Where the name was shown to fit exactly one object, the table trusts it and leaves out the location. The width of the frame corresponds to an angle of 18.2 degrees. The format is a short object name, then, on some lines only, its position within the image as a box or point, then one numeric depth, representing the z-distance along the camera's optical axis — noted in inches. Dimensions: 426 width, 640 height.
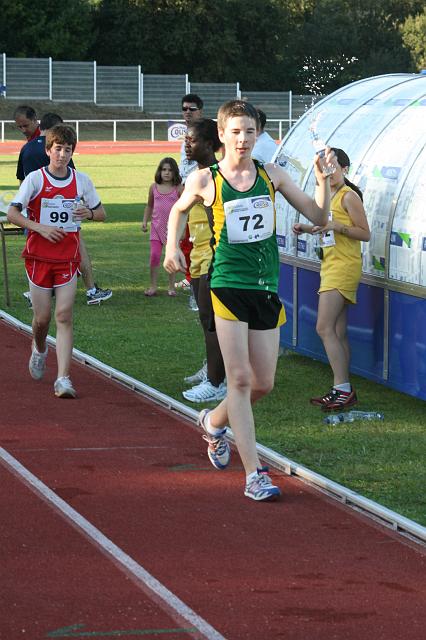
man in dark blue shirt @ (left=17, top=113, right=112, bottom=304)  576.4
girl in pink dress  630.5
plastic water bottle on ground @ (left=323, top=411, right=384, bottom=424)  380.8
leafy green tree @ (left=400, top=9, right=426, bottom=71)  3336.6
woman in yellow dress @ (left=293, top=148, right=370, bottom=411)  394.0
